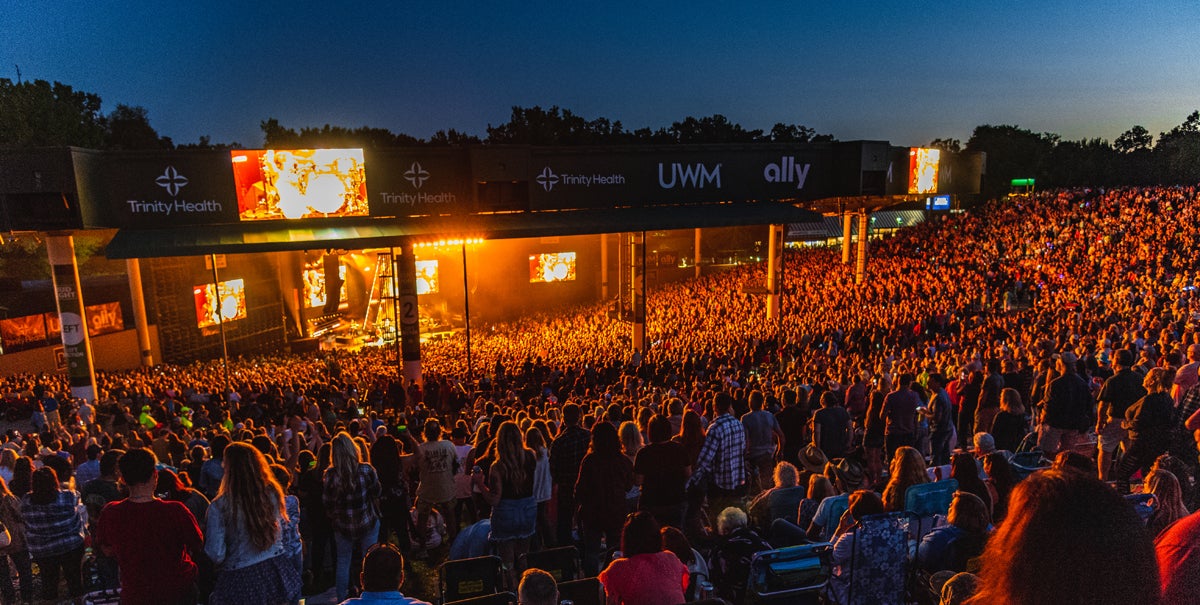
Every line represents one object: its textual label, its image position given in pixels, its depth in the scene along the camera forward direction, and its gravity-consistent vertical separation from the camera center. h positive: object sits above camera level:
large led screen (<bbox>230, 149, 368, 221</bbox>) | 15.23 +0.58
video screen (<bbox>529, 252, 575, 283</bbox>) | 35.47 -3.65
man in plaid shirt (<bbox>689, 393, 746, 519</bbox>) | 6.23 -2.50
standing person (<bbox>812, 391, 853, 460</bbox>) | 7.44 -2.67
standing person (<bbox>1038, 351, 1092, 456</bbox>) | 7.59 -2.59
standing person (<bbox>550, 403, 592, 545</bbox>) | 6.08 -2.40
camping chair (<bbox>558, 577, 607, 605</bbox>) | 4.06 -2.46
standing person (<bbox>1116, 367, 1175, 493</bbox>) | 6.51 -2.38
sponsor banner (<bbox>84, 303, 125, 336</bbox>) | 24.34 -4.14
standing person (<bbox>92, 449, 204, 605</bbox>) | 3.76 -1.92
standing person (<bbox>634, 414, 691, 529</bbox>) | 5.49 -2.33
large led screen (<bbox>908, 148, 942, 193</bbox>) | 24.30 +0.92
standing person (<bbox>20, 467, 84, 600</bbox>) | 4.96 -2.49
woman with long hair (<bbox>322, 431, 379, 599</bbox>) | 5.16 -2.36
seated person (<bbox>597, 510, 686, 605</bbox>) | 3.78 -2.20
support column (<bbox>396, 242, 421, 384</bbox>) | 16.73 -2.90
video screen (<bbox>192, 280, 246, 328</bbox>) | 27.14 -4.01
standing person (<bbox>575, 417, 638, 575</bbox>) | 5.34 -2.33
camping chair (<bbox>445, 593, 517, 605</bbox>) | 3.61 -2.27
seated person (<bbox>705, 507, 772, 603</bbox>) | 4.70 -2.59
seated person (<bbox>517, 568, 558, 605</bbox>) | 3.14 -1.89
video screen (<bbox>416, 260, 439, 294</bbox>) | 33.98 -3.91
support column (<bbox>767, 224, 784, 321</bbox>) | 23.02 -2.65
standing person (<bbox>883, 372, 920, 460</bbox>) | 7.79 -2.69
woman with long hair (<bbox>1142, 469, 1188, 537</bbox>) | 4.09 -1.98
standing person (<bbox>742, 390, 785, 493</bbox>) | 7.27 -2.69
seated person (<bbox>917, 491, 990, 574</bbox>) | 4.23 -2.25
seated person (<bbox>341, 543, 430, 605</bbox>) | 3.19 -1.85
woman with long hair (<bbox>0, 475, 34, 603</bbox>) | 5.50 -2.81
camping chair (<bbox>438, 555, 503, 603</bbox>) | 4.34 -2.53
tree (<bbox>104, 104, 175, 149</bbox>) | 51.78 +6.60
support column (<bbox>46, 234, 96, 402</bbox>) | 14.73 -2.40
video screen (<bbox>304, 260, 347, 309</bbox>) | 31.73 -3.92
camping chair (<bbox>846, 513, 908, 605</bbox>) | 4.35 -2.48
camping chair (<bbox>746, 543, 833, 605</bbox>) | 4.40 -2.57
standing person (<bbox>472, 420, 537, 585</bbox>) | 5.43 -2.44
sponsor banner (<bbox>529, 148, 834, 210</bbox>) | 18.11 +0.66
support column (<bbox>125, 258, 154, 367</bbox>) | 23.30 -3.80
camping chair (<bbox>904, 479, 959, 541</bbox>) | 4.90 -2.36
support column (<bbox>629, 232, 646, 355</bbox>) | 19.77 -2.56
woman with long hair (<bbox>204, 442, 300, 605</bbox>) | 3.85 -1.94
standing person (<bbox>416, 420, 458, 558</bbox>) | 6.27 -2.68
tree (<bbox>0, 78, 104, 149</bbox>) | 27.36 +4.14
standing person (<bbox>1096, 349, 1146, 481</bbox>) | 7.41 -2.43
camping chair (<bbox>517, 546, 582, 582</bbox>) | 4.62 -2.58
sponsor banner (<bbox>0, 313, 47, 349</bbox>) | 23.25 -4.37
